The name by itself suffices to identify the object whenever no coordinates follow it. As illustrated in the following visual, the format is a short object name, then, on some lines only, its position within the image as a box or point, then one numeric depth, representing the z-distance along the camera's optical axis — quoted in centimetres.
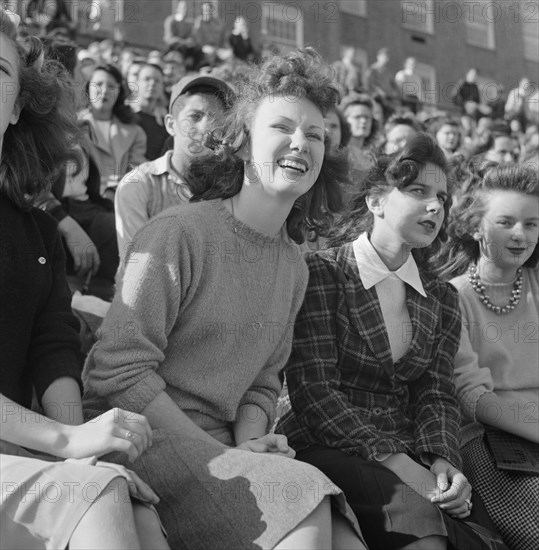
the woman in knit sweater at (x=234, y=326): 184
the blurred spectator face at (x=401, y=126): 582
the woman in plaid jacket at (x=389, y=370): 217
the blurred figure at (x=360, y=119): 624
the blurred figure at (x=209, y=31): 1409
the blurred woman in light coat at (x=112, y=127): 494
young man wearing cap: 341
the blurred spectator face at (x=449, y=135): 743
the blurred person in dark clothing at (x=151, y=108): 534
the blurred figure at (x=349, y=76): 1248
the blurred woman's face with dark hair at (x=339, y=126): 472
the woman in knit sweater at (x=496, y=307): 284
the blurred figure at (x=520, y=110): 1482
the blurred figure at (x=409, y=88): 1497
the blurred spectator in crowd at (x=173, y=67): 857
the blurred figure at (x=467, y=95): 1618
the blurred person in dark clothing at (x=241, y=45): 1391
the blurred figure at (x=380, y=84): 1385
